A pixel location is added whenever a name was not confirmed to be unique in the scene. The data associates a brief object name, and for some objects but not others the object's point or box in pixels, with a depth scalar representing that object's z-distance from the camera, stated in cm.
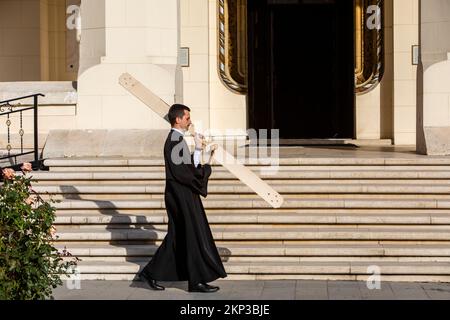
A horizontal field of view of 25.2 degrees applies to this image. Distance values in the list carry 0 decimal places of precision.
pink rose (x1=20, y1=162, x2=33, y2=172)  859
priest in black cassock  1002
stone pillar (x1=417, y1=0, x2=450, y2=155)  1459
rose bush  773
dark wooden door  1908
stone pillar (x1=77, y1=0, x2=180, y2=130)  1476
